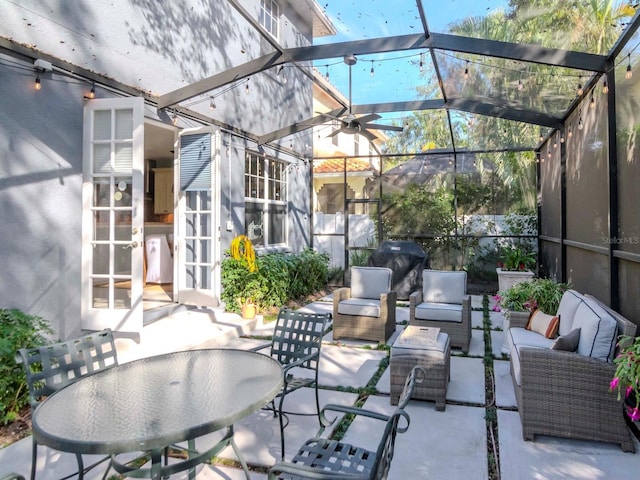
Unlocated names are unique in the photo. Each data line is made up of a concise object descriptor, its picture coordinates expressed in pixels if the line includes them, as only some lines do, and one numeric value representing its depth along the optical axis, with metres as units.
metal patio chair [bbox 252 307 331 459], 3.02
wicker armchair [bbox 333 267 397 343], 5.26
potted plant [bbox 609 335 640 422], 2.30
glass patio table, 1.60
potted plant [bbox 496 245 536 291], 7.71
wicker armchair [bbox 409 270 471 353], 4.94
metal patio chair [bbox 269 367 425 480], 1.49
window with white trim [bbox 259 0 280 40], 8.38
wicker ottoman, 3.32
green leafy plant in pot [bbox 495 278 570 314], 4.75
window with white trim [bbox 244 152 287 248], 7.82
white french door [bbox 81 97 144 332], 4.59
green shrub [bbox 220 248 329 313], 6.46
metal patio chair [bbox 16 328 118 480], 2.18
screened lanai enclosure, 3.75
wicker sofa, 2.73
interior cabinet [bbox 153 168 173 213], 8.98
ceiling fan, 6.59
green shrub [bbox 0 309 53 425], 2.99
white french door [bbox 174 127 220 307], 6.23
